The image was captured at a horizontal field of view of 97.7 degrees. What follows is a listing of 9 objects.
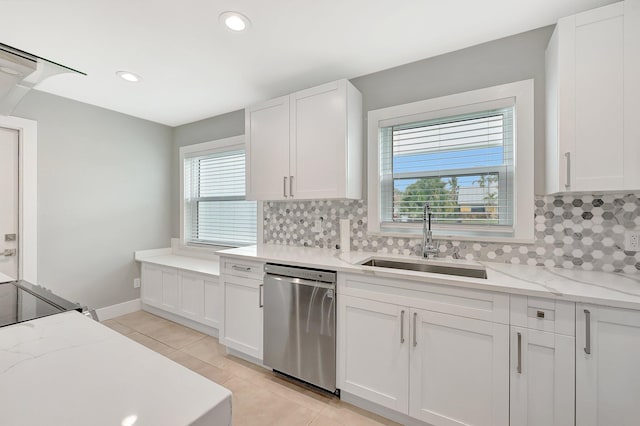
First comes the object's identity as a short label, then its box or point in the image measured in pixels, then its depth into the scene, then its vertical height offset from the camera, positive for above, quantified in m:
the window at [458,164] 1.90 +0.37
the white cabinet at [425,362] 1.47 -0.88
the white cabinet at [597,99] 1.43 +0.60
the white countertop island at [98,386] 0.54 -0.39
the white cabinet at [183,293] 2.88 -0.91
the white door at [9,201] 2.62 +0.10
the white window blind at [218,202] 3.40 +0.13
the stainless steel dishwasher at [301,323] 1.93 -0.81
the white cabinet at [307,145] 2.24 +0.58
